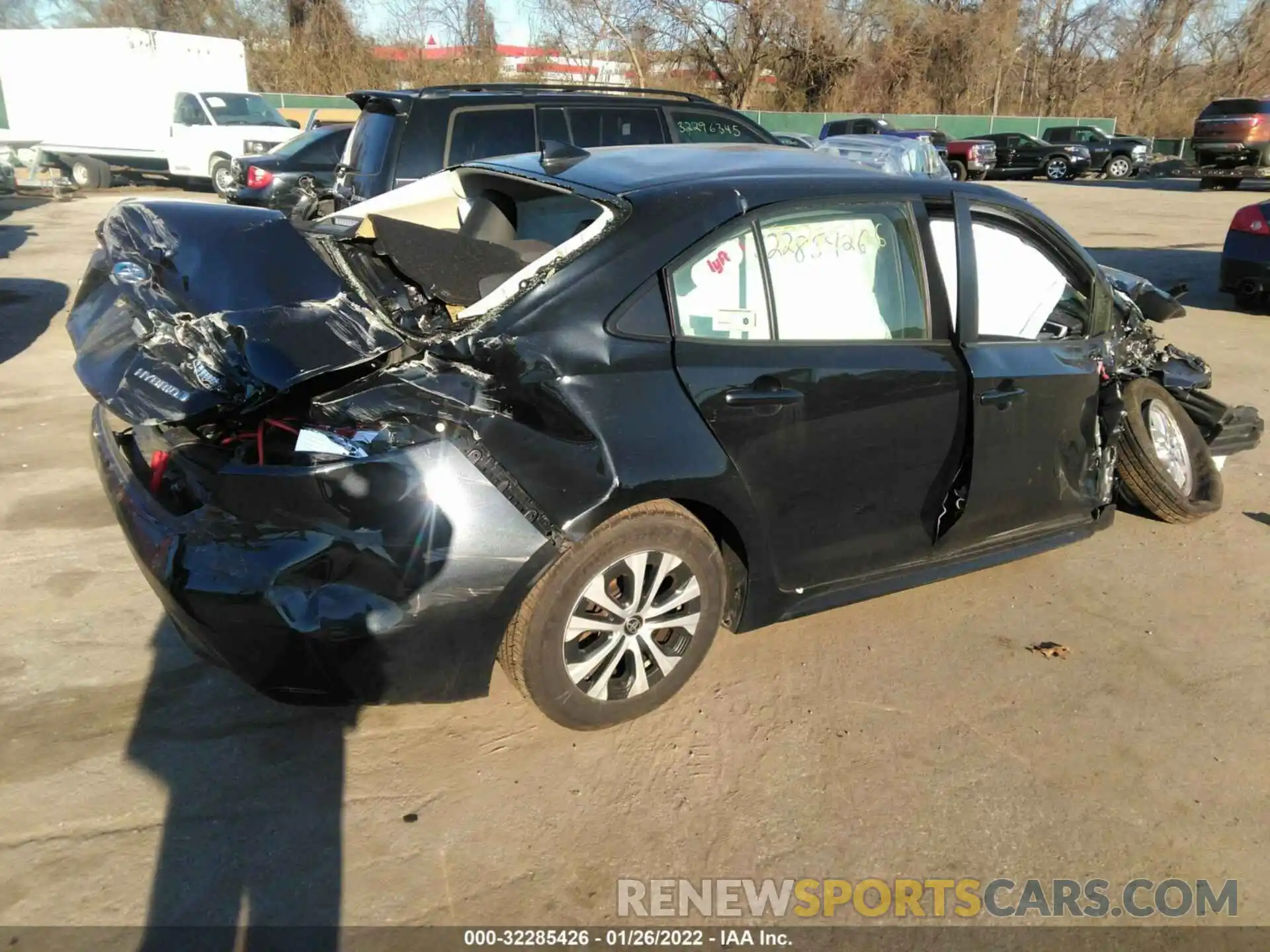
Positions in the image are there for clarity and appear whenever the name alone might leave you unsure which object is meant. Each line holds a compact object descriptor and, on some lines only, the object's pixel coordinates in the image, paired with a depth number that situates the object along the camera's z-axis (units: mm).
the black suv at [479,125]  7164
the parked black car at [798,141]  17059
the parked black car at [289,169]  11734
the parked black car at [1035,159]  31859
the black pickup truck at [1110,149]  32812
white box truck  20000
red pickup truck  30375
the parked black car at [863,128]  29547
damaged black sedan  2660
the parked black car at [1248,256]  9836
